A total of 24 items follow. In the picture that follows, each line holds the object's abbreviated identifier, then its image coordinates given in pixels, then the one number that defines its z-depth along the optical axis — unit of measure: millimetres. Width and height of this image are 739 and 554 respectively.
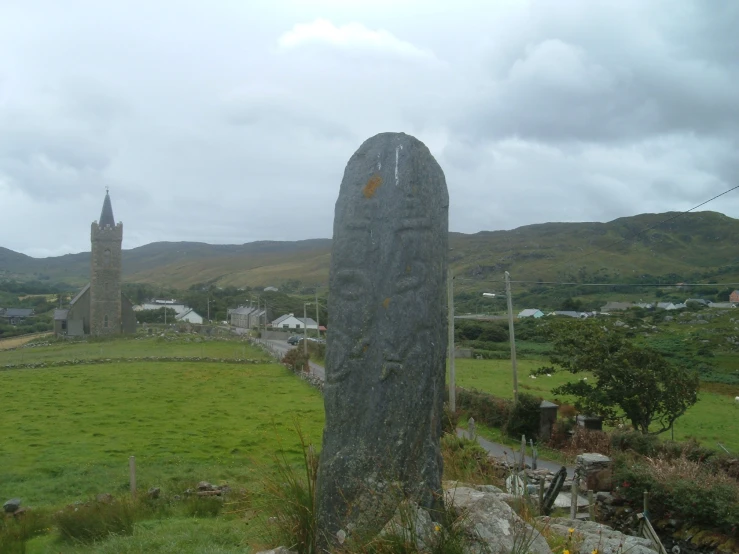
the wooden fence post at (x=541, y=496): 8902
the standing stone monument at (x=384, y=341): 5051
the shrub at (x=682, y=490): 8844
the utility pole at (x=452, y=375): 22859
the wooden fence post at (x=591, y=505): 8755
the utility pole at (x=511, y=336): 23602
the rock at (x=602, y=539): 4992
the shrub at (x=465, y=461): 6703
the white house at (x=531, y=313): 75000
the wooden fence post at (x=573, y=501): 8961
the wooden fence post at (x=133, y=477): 11211
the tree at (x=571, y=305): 80712
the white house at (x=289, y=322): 98944
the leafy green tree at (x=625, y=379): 18562
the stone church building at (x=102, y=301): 83875
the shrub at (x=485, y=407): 24531
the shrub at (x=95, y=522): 8062
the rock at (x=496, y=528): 4180
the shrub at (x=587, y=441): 17812
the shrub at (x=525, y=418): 22609
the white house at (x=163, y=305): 126425
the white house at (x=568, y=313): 72900
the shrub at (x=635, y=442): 14381
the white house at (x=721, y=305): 77388
